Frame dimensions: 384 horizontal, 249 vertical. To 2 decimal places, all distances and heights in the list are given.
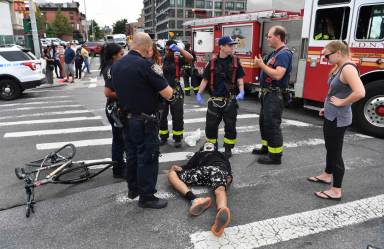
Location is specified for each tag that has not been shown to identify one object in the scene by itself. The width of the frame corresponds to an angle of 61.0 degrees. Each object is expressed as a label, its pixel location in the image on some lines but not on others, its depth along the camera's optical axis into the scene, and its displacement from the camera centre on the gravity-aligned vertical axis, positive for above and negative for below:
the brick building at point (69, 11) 118.50 +9.92
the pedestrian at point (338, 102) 3.45 -0.66
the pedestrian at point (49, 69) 15.49 -1.42
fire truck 6.33 -0.01
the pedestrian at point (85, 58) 19.69 -1.16
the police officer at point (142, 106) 3.32 -0.69
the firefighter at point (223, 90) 4.95 -0.75
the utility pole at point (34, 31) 16.36 +0.35
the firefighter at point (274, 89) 4.55 -0.70
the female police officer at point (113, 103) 4.13 -0.81
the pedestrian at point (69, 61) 15.75 -1.08
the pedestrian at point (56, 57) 17.52 -0.99
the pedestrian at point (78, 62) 17.67 -1.24
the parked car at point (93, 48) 38.26 -1.06
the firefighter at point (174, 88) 5.99 -0.88
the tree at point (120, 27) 149.38 +5.68
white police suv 11.38 -1.15
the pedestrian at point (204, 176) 3.54 -1.65
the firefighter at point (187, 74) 6.71 -0.93
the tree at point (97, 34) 124.88 +1.90
